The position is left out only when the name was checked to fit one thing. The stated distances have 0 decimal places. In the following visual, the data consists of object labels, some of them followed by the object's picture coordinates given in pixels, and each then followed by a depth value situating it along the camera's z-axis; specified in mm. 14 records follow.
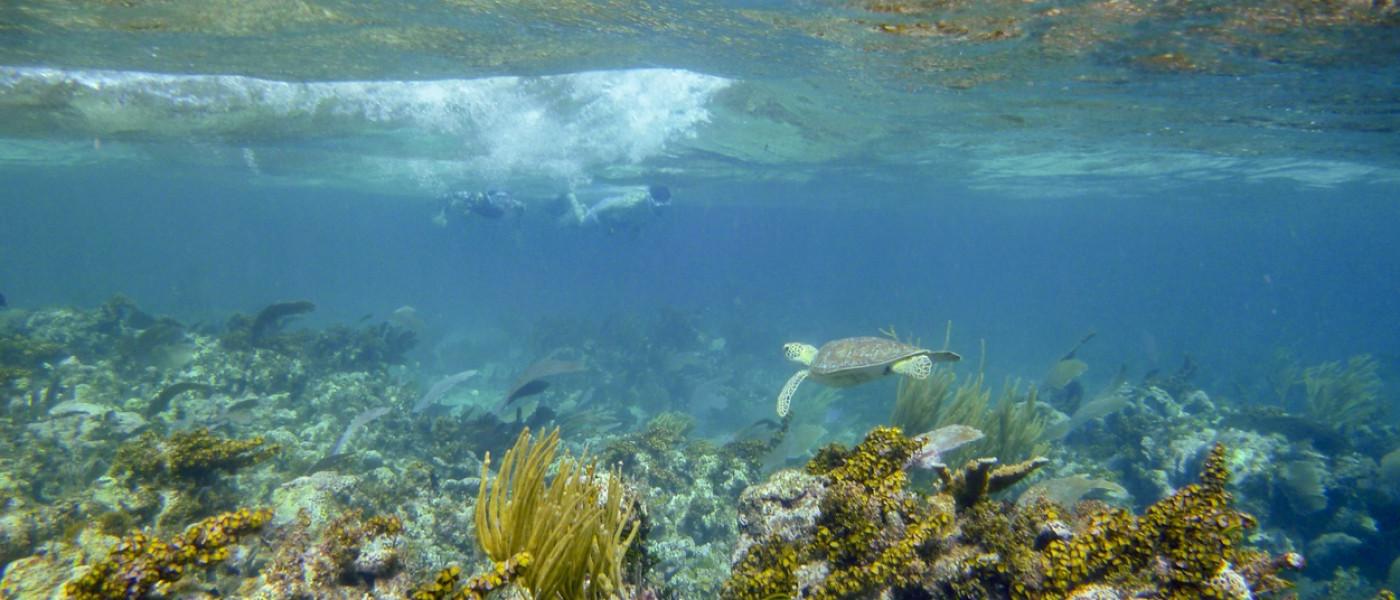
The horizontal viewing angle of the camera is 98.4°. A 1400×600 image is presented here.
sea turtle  6852
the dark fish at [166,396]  11648
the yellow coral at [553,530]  2662
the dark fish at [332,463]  8346
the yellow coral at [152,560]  2525
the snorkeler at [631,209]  24531
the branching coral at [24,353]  12821
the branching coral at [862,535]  3061
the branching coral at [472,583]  2393
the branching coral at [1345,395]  18172
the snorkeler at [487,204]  20203
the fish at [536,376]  11602
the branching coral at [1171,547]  2629
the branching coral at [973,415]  9289
